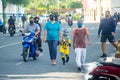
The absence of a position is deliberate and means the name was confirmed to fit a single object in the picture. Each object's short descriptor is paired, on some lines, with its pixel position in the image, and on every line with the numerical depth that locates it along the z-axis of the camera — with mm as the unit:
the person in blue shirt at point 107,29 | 21719
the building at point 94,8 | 120312
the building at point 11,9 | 84212
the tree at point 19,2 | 77731
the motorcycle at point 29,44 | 20578
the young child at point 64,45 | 19269
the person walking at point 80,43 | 17266
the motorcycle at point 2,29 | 47594
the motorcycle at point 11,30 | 42625
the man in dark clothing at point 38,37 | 22958
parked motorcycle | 10094
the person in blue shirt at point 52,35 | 18922
